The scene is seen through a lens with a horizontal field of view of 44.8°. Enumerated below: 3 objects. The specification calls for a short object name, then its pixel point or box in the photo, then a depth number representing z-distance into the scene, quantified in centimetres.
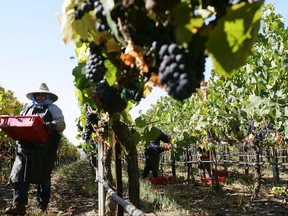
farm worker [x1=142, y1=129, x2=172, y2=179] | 1116
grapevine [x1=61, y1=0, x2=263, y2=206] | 84
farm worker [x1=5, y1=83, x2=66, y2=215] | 441
